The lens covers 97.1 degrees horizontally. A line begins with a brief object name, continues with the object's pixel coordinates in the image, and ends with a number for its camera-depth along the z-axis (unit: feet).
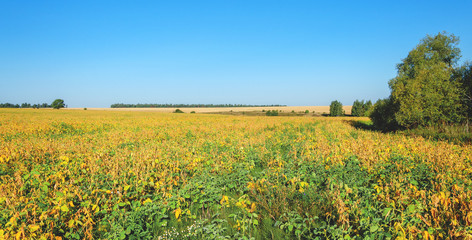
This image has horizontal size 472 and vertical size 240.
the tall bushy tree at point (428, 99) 59.77
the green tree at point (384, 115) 74.59
